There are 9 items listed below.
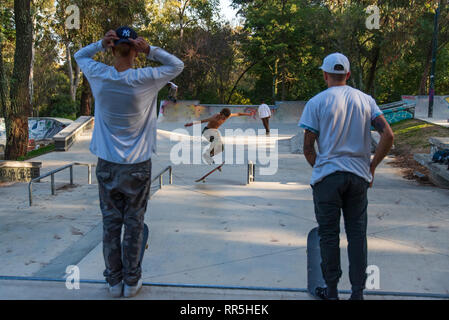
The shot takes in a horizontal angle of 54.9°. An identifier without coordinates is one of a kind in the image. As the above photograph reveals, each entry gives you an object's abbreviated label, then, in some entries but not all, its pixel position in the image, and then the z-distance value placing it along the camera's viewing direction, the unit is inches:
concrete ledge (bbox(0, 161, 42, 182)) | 402.9
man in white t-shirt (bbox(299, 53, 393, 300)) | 119.6
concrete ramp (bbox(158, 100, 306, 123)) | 1214.3
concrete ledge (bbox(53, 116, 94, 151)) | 618.5
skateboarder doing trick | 390.9
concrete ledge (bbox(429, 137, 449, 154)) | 353.7
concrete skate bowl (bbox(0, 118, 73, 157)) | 1385.3
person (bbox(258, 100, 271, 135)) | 809.9
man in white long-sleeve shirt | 123.8
